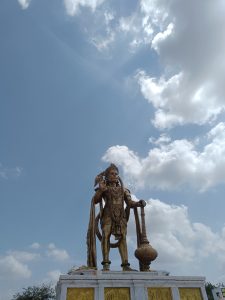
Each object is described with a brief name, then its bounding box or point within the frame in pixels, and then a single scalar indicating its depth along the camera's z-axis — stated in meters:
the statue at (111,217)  9.98
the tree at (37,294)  33.88
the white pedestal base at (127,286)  8.15
